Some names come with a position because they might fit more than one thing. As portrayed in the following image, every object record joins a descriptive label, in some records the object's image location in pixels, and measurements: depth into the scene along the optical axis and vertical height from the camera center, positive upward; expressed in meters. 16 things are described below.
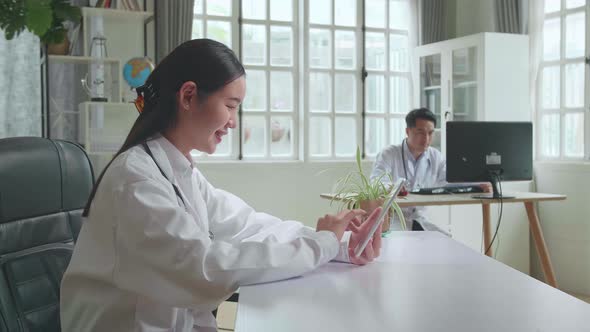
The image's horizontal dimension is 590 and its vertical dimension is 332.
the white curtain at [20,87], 3.78 +0.41
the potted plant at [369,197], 1.91 -0.15
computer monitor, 3.64 -0.01
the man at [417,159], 4.22 -0.07
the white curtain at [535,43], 4.96 +0.88
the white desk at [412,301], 1.05 -0.30
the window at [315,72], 5.10 +0.68
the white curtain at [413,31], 5.46 +1.07
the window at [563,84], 4.68 +0.52
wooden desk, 3.55 -0.31
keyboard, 3.87 -0.26
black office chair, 1.32 -0.17
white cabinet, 4.76 +0.44
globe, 4.16 +0.54
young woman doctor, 1.16 -0.17
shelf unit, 4.09 +0.45
